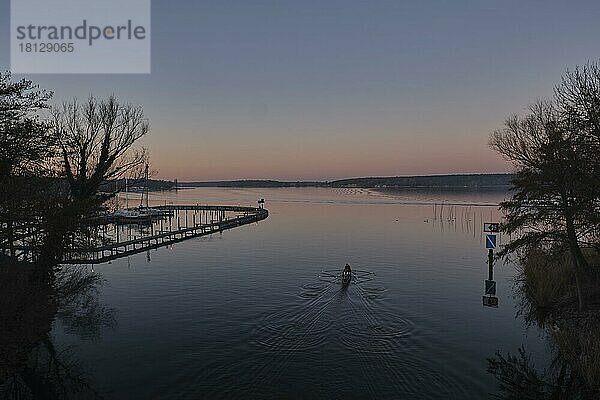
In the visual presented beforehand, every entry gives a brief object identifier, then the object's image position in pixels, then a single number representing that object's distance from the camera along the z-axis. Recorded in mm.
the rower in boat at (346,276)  30569
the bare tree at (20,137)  15898
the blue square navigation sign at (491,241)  27109
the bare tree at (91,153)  28734
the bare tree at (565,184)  18297
